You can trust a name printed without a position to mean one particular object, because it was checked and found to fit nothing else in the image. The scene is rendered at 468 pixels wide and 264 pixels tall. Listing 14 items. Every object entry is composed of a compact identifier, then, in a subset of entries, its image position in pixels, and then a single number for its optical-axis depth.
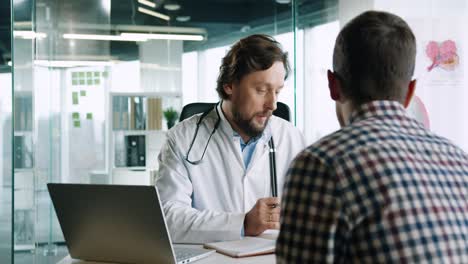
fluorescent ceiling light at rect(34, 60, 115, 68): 5.92
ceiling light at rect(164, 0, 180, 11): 6.91
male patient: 0.94
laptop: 1.58
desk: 1.71
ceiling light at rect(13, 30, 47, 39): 3.51
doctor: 2.38
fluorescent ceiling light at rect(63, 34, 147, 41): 6.57
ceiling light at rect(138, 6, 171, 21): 6.74
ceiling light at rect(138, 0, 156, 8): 6.73
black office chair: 2.79
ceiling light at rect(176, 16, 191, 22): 7.07
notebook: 1.77
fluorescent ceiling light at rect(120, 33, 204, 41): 6.77
